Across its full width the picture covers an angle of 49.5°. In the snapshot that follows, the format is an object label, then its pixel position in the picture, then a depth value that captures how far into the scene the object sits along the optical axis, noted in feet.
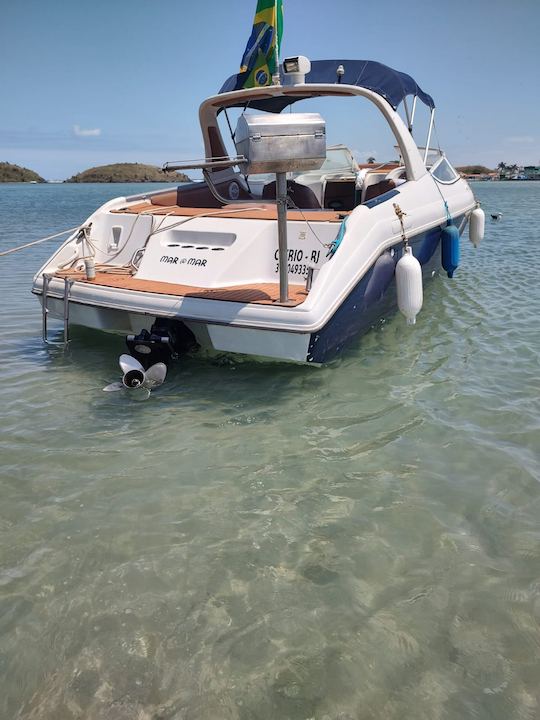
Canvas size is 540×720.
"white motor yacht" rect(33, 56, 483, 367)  14.06
